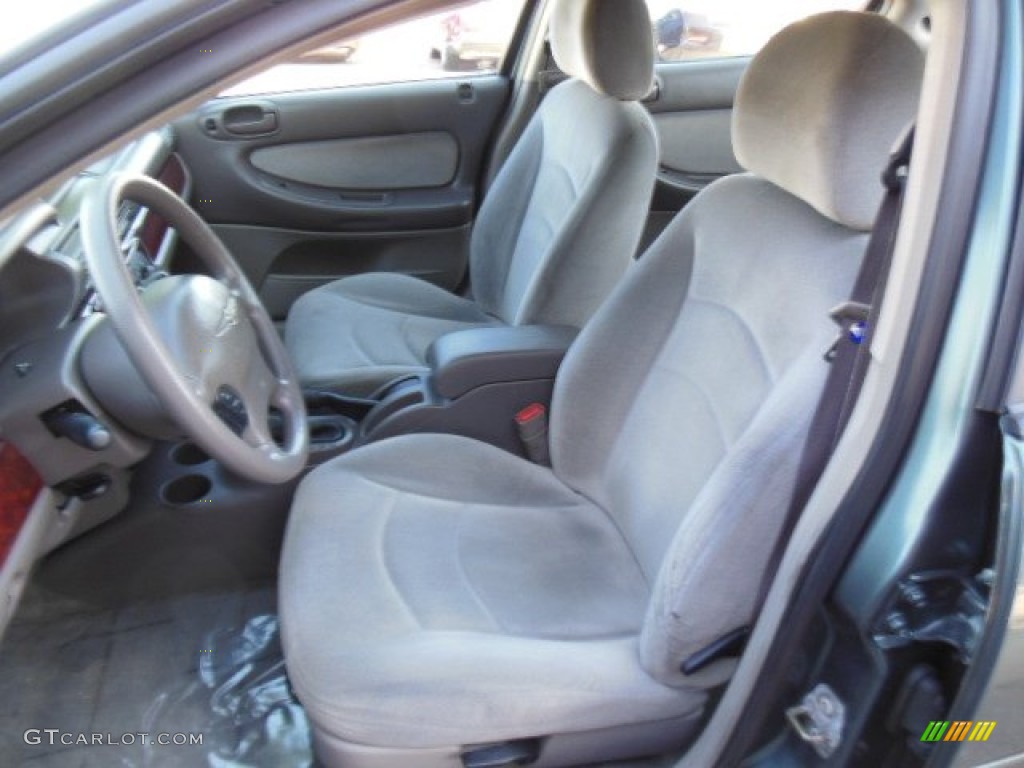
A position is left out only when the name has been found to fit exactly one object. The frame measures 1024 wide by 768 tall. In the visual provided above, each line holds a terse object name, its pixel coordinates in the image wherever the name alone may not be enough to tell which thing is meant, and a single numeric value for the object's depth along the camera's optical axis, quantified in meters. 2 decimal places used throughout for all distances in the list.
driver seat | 1.08
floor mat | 1.52
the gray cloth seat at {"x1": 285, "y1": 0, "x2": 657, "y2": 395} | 1.77
